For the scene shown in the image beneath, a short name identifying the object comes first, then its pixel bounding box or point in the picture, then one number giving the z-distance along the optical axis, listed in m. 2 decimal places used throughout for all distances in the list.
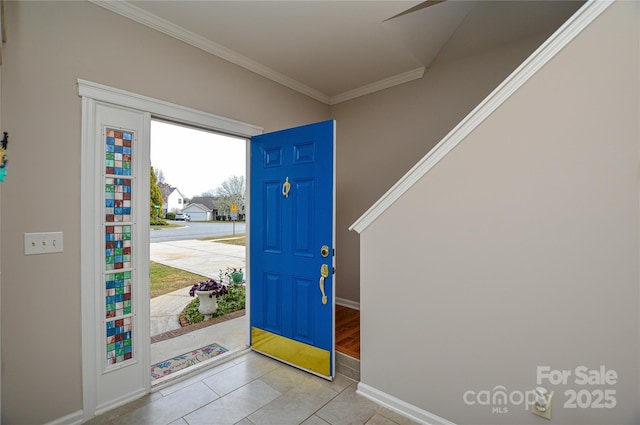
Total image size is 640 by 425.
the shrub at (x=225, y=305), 3.90
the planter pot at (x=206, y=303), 3.86
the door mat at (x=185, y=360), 2.39
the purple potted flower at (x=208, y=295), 3.86
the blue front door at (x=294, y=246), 2.19
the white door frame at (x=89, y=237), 1.76
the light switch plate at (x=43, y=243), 1.58
